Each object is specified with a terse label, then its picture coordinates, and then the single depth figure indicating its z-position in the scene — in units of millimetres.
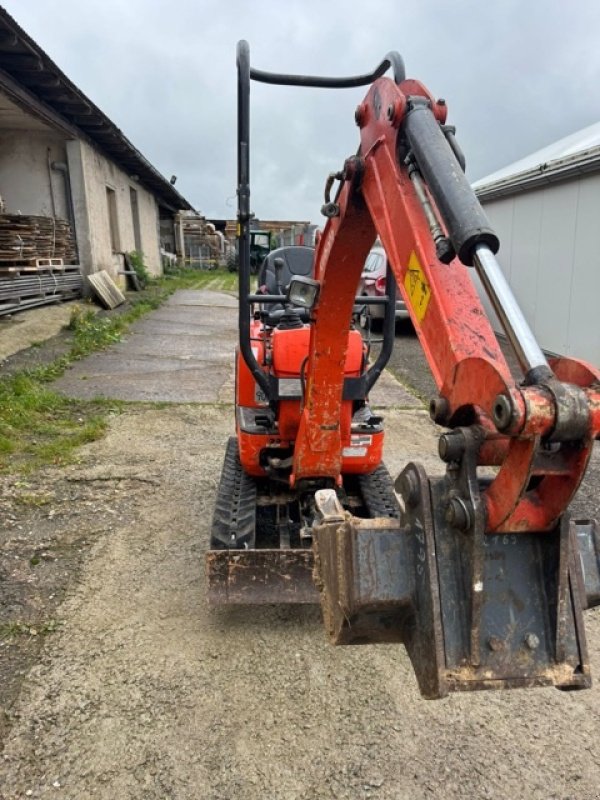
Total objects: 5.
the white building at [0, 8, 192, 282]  8789
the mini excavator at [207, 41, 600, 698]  1193
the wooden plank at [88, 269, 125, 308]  12719
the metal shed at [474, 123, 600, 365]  8844
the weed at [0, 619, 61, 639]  2760
